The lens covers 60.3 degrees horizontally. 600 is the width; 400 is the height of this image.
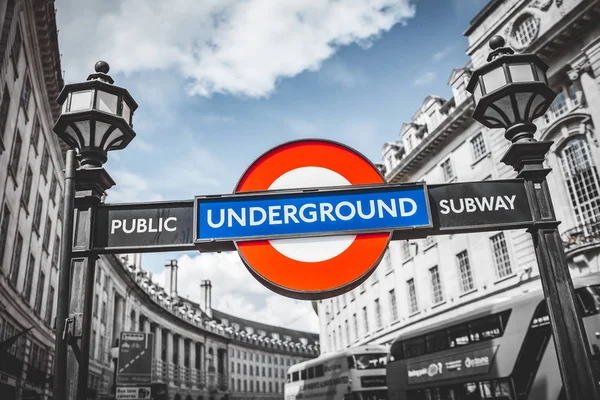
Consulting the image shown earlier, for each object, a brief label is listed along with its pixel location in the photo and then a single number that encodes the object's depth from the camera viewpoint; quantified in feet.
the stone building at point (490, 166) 71.92
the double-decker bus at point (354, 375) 84.02
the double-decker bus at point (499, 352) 45.50
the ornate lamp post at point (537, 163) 9.70
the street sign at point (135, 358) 52.24
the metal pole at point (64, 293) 9.21
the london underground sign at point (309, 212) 10.01
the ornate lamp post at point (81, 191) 9.45
